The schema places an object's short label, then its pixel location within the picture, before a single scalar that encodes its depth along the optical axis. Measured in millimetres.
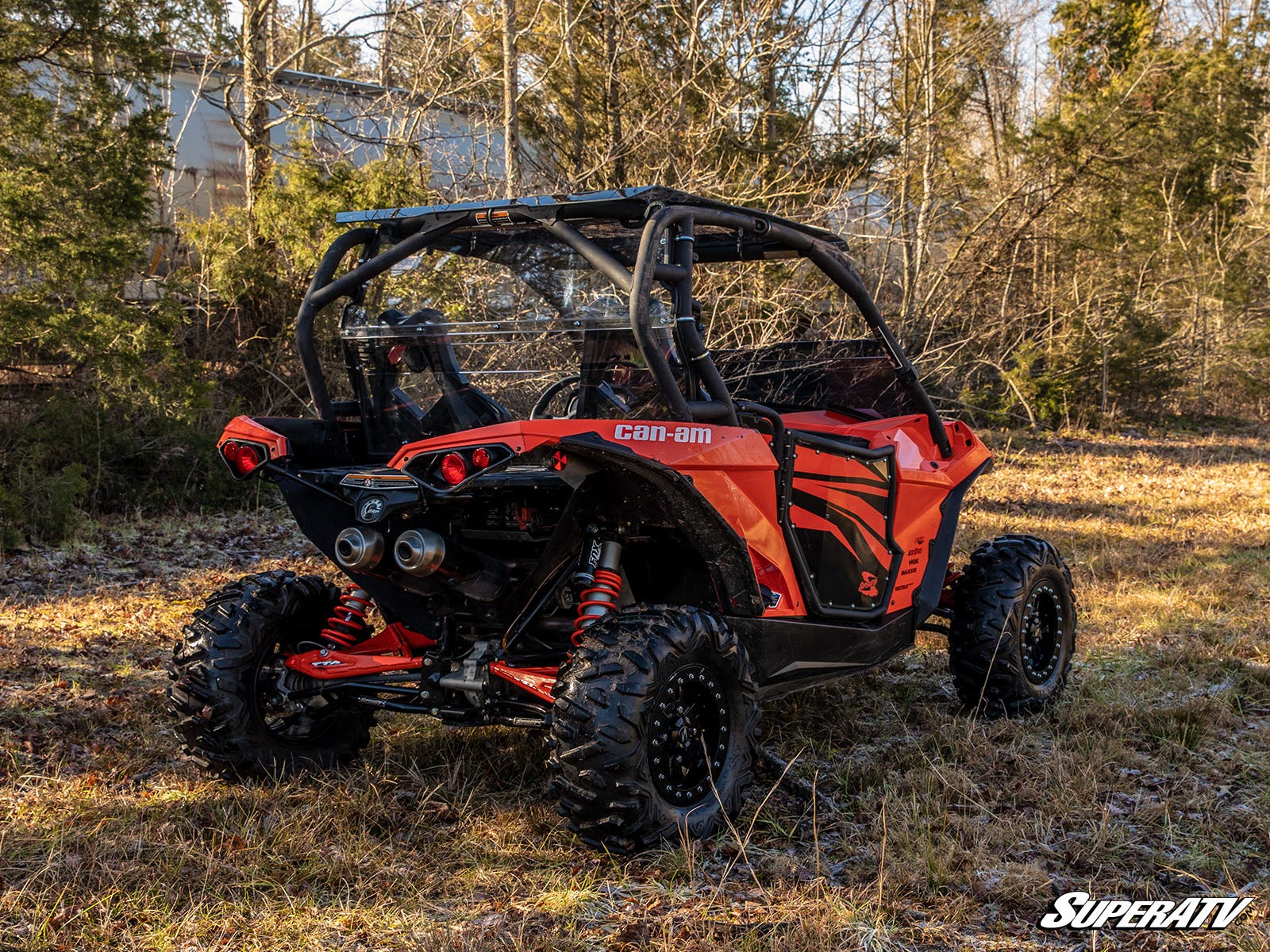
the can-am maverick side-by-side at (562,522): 3691
